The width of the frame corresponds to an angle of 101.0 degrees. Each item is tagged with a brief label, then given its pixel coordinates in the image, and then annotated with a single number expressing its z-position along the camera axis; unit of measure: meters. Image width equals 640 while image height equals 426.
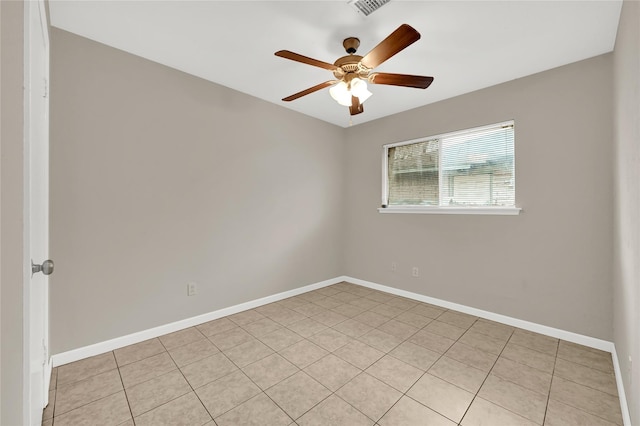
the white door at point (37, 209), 0.84
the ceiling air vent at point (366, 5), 1.74
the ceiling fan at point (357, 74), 1.78
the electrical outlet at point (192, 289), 2.70
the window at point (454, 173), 2.92
